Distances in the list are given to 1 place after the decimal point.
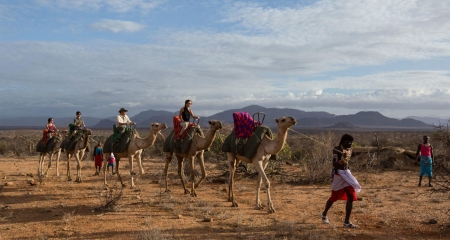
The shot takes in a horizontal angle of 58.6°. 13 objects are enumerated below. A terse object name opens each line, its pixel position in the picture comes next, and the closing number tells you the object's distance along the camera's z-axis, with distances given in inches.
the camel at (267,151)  394.9
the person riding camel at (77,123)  658.5
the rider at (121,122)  553.6
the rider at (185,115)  511.5
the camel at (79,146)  636.7
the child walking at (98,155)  720.3
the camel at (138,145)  530.3
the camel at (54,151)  684.7
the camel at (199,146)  474.5
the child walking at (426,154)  579.2
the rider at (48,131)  689.0
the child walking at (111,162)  732.8
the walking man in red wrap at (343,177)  330.0
